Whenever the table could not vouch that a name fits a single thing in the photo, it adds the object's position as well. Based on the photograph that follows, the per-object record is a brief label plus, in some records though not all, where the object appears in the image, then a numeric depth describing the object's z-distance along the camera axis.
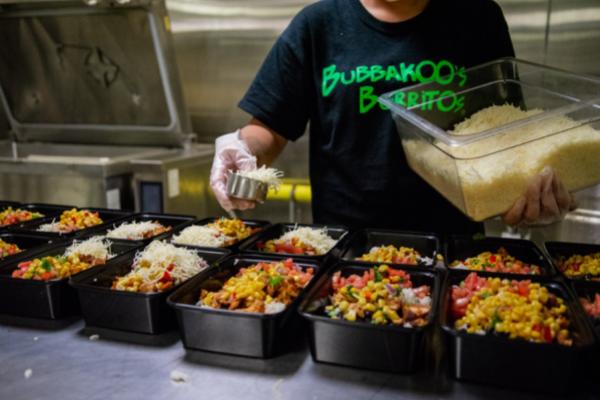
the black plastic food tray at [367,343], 1.17
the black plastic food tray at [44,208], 2.45
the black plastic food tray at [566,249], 1.72
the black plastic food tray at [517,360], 1.08
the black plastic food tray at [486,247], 1.78
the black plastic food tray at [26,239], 1.99
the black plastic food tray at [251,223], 2.12
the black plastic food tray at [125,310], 1.36
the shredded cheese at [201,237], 1.95
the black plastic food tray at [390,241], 1.85
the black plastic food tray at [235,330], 1.25
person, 2.08
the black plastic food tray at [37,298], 1.46
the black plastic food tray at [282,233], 1.67
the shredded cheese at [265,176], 1.89
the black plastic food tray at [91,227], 2.00
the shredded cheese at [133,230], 2.03
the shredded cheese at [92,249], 1.75
